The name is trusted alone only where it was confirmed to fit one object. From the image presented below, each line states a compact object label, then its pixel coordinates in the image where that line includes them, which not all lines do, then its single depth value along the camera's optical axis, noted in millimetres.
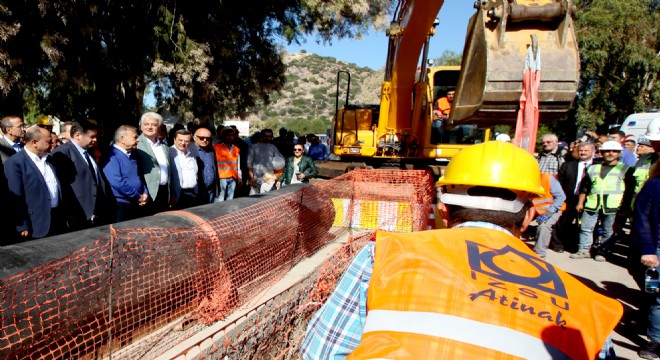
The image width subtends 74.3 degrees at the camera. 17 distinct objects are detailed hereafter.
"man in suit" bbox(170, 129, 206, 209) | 5406
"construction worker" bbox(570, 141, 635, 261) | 6223
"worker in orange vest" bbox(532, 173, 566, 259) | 5934
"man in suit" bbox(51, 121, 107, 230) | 4492
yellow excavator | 3496
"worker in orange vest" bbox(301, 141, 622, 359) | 1185
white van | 11602
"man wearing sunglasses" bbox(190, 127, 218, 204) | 6188
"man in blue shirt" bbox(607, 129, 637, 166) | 8195
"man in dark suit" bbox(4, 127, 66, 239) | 3895
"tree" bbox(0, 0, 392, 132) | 7383
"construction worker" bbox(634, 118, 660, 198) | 5911
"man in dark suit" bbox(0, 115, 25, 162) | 4789
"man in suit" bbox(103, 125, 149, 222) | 4621
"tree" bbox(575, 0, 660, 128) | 19281
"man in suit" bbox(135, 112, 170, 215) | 5004
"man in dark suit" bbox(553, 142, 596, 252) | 7013
